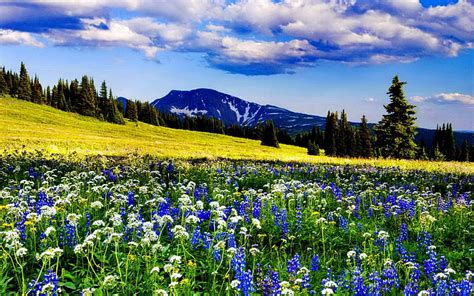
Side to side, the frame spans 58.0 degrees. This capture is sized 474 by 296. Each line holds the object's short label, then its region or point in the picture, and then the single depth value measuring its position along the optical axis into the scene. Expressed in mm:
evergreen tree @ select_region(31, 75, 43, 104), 116938
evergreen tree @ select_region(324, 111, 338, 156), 110938
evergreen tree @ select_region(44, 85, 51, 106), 129938
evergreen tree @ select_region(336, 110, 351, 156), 109062
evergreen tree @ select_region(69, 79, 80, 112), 121188
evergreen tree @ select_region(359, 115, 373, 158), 102881
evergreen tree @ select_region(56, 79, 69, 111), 115188
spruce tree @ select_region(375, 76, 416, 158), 57938
